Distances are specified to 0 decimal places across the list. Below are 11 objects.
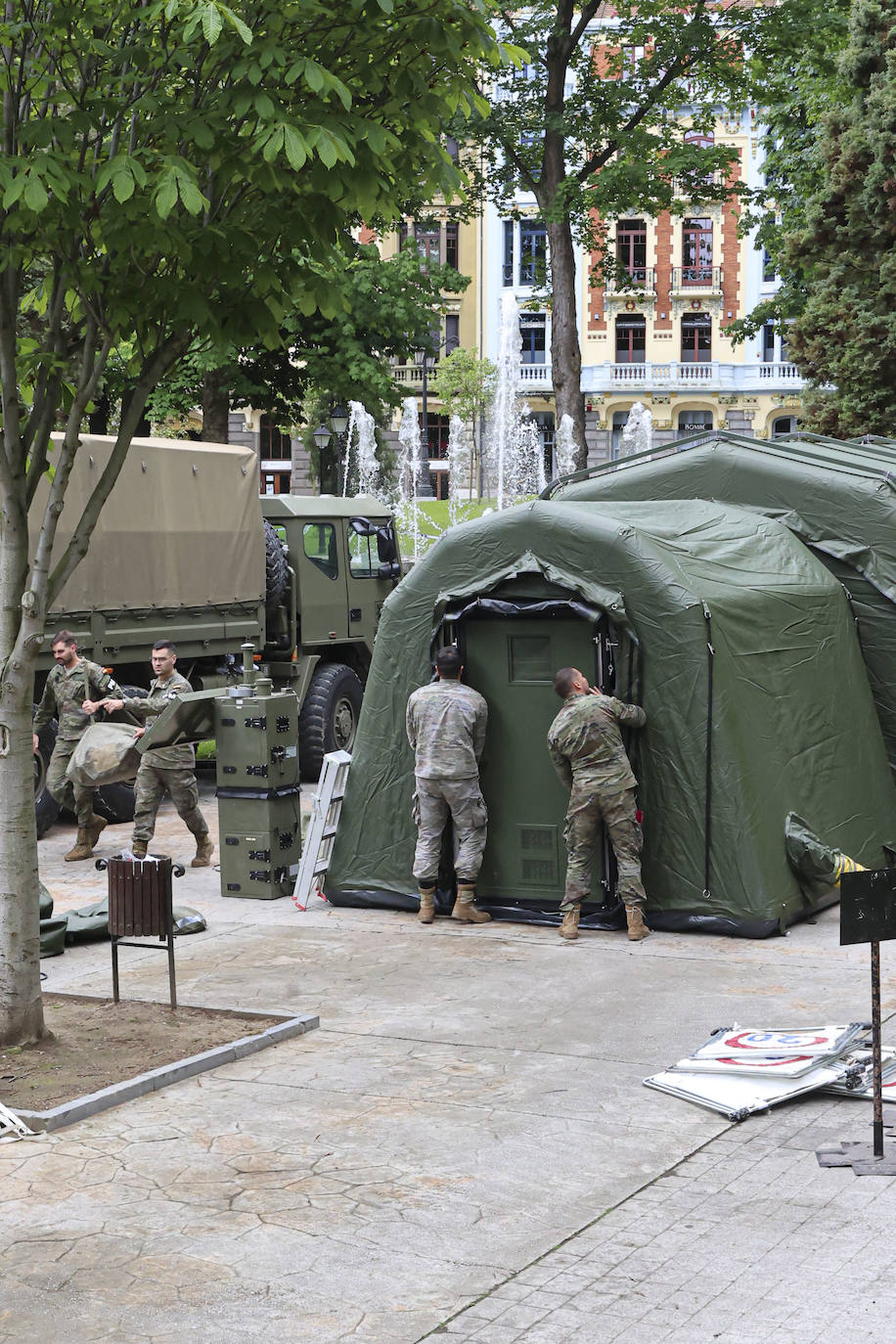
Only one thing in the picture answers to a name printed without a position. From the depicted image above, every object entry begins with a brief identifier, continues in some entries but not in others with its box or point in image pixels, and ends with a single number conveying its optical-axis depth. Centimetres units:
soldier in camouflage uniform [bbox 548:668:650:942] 1012
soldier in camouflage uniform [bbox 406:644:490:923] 1059
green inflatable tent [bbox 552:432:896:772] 1219
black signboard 630
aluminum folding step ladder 1135
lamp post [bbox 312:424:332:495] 2845
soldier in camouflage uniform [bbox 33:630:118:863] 1312
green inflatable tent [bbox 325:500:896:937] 1032
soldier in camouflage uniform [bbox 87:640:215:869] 1244
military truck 1462
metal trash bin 817
